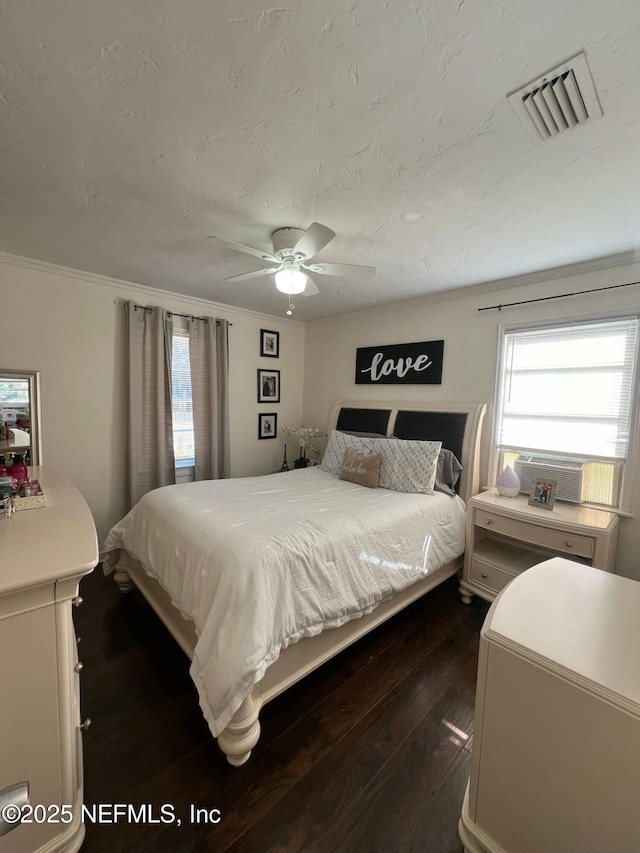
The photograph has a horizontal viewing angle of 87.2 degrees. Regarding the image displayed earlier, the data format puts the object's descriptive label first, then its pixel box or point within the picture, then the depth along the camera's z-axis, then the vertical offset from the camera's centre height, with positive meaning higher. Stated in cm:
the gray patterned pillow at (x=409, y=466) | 263 -50
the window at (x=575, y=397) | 224 +8
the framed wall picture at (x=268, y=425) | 409 -32
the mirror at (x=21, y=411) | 246 -14
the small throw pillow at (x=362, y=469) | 277 -57
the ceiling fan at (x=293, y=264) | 178 +79
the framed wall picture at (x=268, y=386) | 403 +16
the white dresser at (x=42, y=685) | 90 -82
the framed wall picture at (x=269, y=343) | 400 +68
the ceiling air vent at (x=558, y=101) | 99 +98
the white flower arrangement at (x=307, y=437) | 399 -45
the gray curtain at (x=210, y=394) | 341 +4
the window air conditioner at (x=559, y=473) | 232 -47
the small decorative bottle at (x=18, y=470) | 174 -41
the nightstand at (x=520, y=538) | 202 -84
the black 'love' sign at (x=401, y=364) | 318 +40
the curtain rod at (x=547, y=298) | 223 +81
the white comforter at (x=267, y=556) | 137 -83
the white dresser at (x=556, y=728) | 79 -82
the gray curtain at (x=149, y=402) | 298 -5
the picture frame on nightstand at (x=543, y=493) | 231 -60
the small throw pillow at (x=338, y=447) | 309 -43
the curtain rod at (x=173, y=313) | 301 +80
